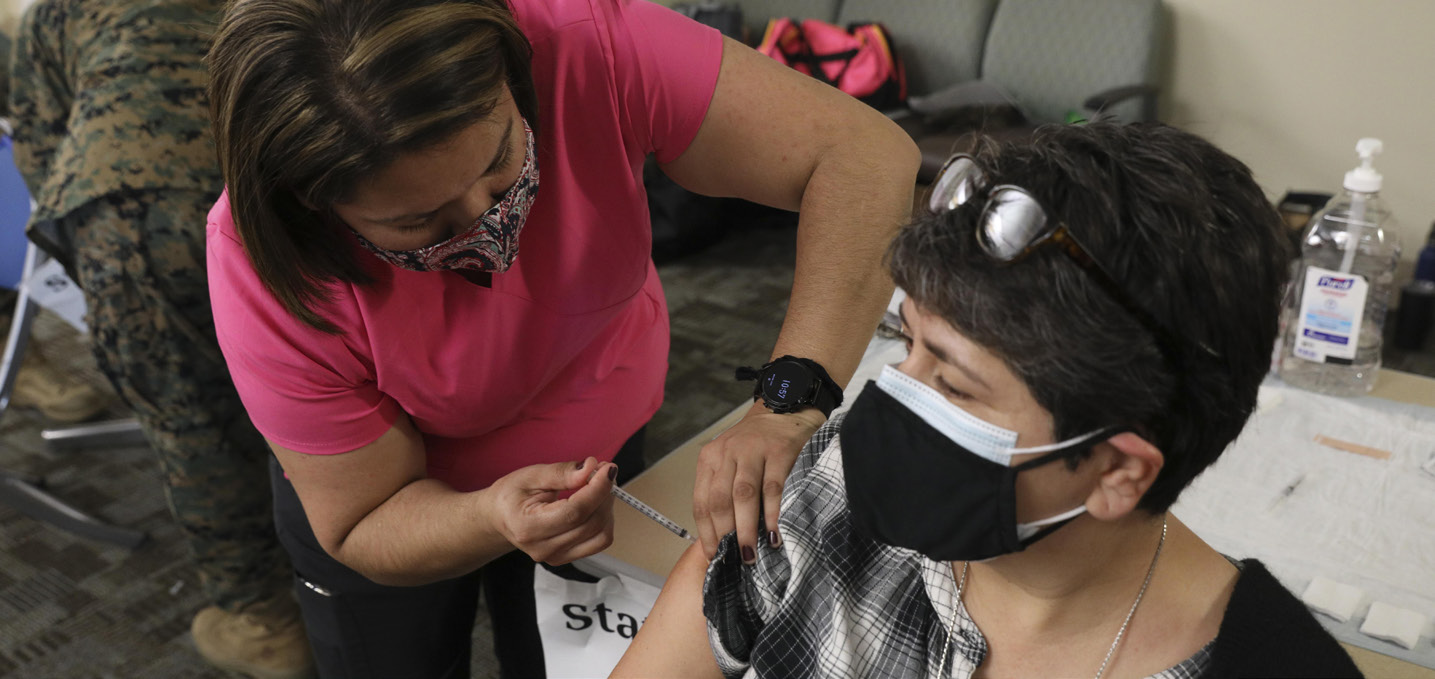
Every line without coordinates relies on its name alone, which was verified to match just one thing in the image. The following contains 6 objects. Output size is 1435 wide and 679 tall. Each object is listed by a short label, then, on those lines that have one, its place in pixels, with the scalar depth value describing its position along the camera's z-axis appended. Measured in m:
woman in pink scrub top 0.88
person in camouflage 1.73
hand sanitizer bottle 1.54
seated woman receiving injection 0.77
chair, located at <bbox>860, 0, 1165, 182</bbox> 3.61
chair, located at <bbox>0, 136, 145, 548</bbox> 2.43
